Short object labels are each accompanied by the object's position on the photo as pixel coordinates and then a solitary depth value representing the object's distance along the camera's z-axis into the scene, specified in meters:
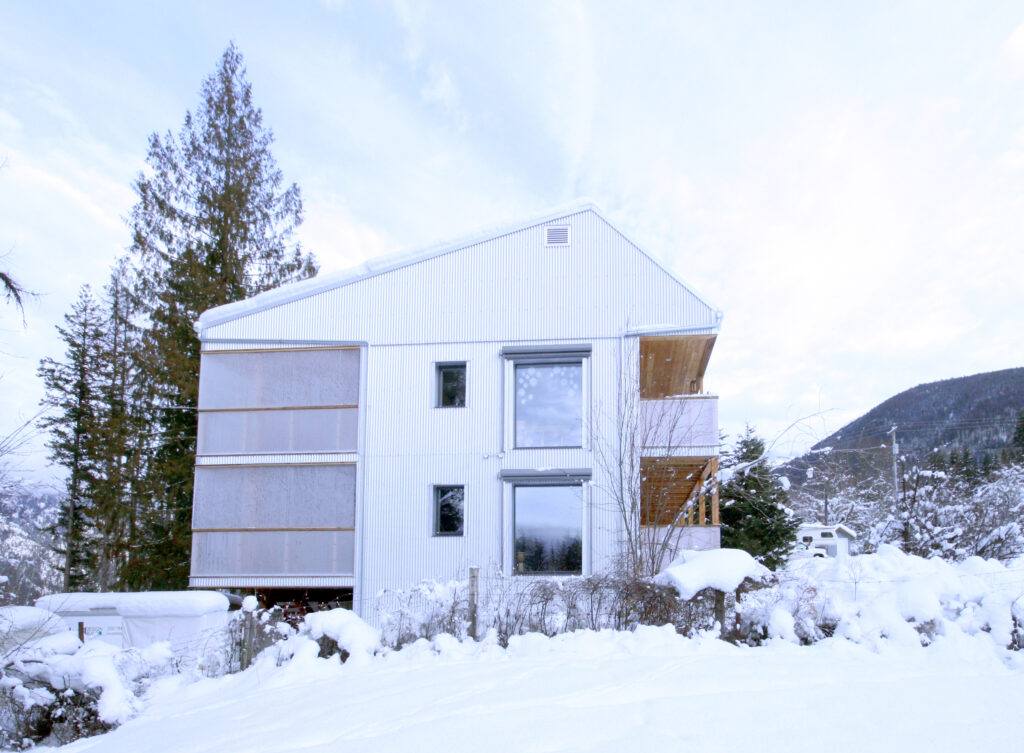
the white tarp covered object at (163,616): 11.72
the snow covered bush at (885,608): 7.93
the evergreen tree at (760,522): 21.41
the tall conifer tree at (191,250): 21.66
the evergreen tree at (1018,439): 36.41
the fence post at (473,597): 8.78
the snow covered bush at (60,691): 7.03
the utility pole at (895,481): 21.23
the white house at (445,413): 14.92
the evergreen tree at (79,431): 24.33
